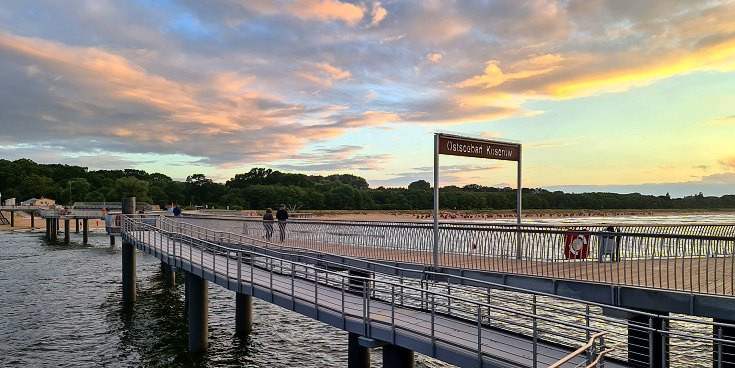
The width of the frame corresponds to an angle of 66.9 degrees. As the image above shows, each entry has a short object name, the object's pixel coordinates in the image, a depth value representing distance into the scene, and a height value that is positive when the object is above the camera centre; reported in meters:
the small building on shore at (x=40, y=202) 119.25 -1.28
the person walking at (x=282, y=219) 24.38 -1.06
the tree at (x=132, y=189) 125.88 +1.62
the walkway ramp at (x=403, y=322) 9.32 -2.61
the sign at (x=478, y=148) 15.30 +1.39
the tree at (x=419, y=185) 181.00 +3.63
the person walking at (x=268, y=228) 24.91 -1.45
